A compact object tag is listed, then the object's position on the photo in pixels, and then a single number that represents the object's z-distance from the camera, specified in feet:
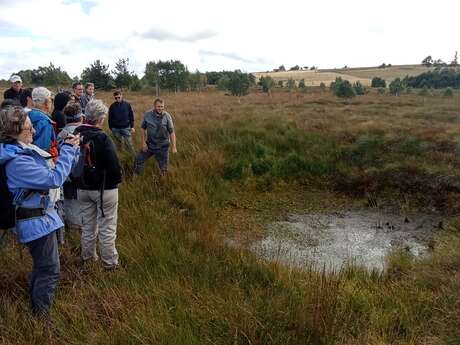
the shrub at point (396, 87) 116.88
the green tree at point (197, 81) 145.59
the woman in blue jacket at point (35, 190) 8.68
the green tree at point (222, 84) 145.54
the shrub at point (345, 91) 90.74
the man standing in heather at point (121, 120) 27.32
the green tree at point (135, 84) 123.47
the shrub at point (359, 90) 121.37
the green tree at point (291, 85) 147.39
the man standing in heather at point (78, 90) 25.25
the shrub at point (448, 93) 102.40
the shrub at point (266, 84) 136.56
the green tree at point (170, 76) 129.59
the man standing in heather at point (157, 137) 23.13
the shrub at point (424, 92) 111.96
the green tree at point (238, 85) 113.91
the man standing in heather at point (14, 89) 23.70
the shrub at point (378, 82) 170.71
